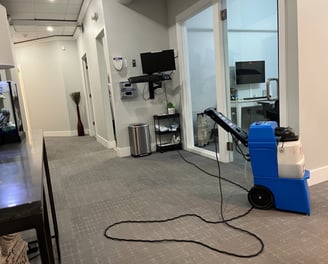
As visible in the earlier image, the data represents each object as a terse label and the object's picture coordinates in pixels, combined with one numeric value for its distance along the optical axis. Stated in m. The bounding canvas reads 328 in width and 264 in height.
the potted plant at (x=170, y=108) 4.90
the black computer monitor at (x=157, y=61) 4.50
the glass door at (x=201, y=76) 4.63
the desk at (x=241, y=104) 4.37
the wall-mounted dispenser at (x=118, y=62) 4.60
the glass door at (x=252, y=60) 4.46
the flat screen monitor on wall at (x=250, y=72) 4.65
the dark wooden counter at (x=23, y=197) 0.66
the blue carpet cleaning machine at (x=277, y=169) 2.10
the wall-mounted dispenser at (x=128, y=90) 4.66
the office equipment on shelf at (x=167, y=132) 4.87
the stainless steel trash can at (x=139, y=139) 4.65
